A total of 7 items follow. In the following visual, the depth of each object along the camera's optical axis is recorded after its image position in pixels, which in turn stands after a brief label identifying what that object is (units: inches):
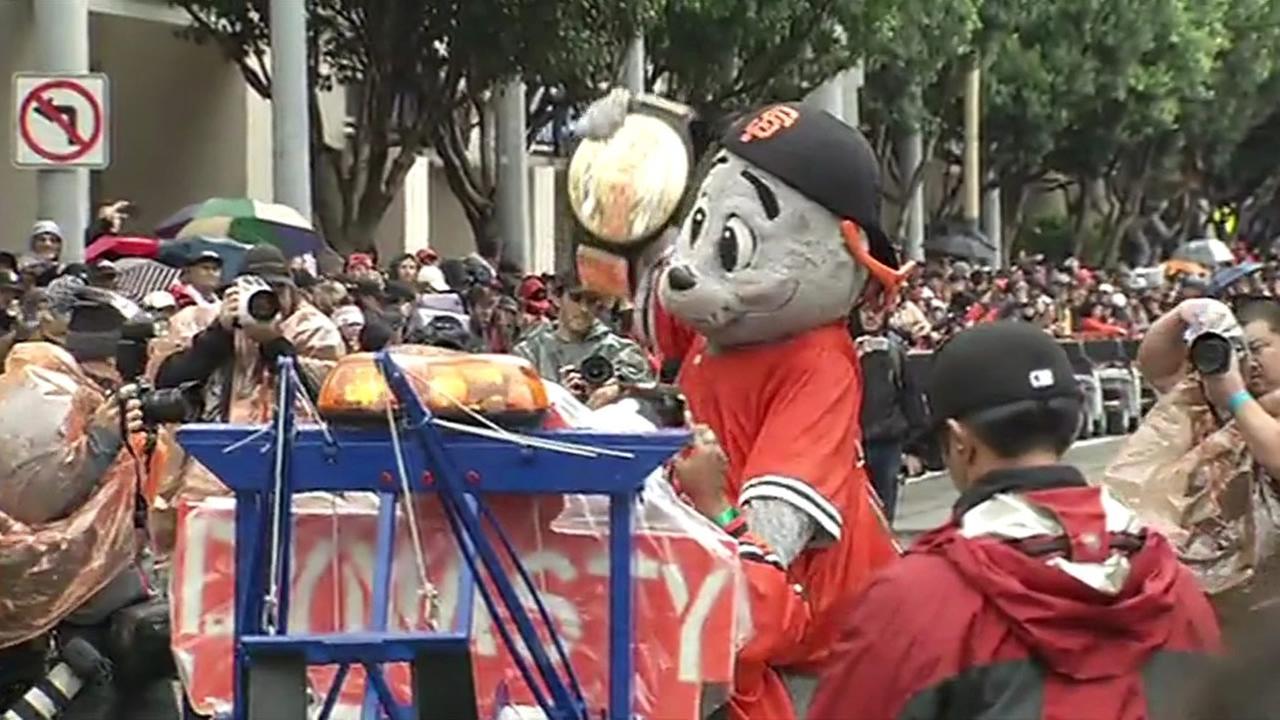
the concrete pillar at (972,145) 1536.7
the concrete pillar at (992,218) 1900.8
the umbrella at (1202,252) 1800.0
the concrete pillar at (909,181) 1573.6
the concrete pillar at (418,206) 1365.7
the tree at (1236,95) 1925.4
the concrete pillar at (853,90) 1256.8
